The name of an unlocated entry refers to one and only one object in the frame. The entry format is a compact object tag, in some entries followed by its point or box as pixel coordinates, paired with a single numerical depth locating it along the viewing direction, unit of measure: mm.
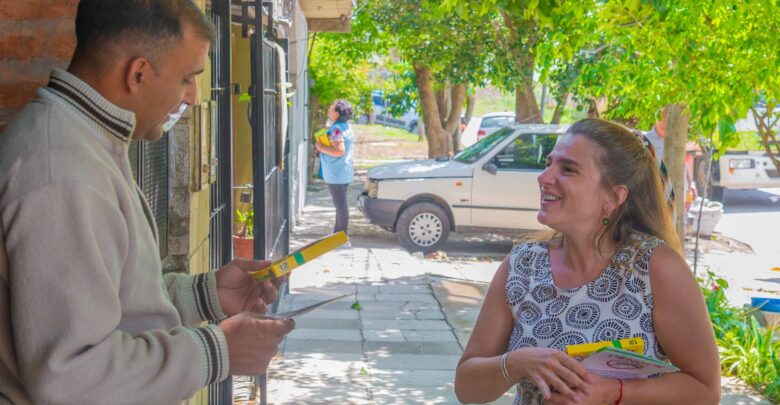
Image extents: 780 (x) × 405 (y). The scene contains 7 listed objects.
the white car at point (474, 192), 13781
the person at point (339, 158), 13438
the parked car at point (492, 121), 31614
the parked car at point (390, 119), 42562
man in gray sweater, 1739
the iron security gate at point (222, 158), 4875
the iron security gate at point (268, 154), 5852
